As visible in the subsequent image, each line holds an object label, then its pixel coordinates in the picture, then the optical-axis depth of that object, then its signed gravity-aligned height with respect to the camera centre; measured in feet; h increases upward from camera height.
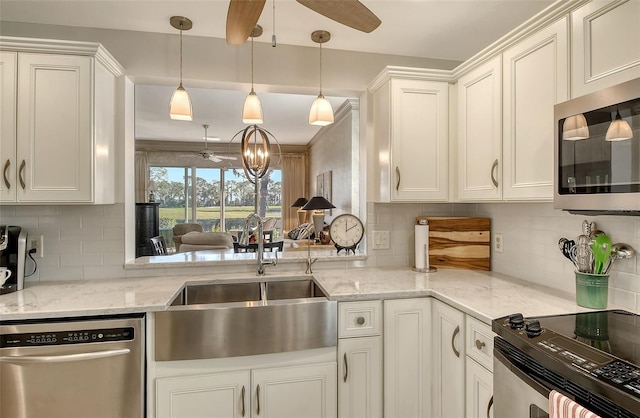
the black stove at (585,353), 2.73 -1.35
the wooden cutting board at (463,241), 7.38 -0.67
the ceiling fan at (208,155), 19.29 +3.12
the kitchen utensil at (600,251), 4.65 -0.55
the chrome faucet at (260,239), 6.91 -0.61
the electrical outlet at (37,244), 6.44 -0.64
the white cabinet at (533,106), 4.63 +1.51
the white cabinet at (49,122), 5.51 +1.43
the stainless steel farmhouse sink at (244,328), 5.02 -1.78
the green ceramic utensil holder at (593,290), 4.60 -1.08
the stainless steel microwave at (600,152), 3.57 +0.66
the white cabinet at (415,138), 6.81 +1.43
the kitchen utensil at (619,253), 4.57 -0.56
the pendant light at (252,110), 6.16 +1.78
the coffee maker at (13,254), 5.63 -0.74
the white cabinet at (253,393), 5.01 -2.75
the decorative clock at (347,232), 7.74 -0.50
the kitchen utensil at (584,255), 4.76 -0.62
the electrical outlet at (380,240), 7.84 -0.68
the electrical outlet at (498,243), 7.10 -0.68
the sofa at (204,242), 12.93 -1.23
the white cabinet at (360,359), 5.48 -2.39
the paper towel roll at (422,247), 7.15 -0.77
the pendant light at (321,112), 6.56 +1.87
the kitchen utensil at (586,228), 4.96 -0.26
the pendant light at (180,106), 5.99 +1.81
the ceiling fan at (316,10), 4.04 +2.44
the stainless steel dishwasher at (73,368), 4.62 -2.17
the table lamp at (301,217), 23.15 -0.49
